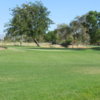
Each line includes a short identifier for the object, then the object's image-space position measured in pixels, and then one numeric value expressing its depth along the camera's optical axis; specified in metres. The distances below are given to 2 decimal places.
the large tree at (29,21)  57.02
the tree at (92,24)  54.61
